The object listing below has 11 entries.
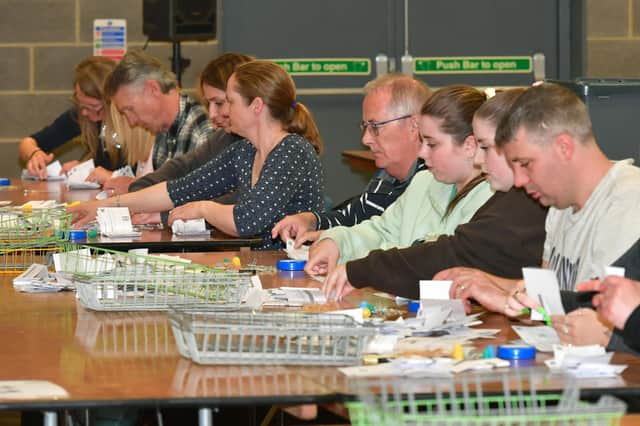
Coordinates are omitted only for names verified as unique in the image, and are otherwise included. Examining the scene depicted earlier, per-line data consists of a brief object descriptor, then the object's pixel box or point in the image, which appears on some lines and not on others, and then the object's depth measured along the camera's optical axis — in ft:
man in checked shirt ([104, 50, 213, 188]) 30.35
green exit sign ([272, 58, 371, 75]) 40.40
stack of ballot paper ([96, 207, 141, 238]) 22.15
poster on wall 41.41
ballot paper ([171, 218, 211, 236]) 22.82
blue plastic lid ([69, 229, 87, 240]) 21.61
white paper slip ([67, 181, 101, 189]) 32.36
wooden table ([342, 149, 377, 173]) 35.37
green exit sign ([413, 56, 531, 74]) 40.75
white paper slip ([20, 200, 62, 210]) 24.14
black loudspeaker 38.09
